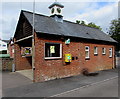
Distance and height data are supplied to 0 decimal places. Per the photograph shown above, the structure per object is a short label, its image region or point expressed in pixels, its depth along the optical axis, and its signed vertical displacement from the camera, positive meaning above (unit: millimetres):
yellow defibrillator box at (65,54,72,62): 8820 -551
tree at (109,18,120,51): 38262 +8075
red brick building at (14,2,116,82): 7738 +408
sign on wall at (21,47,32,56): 13547 -24
